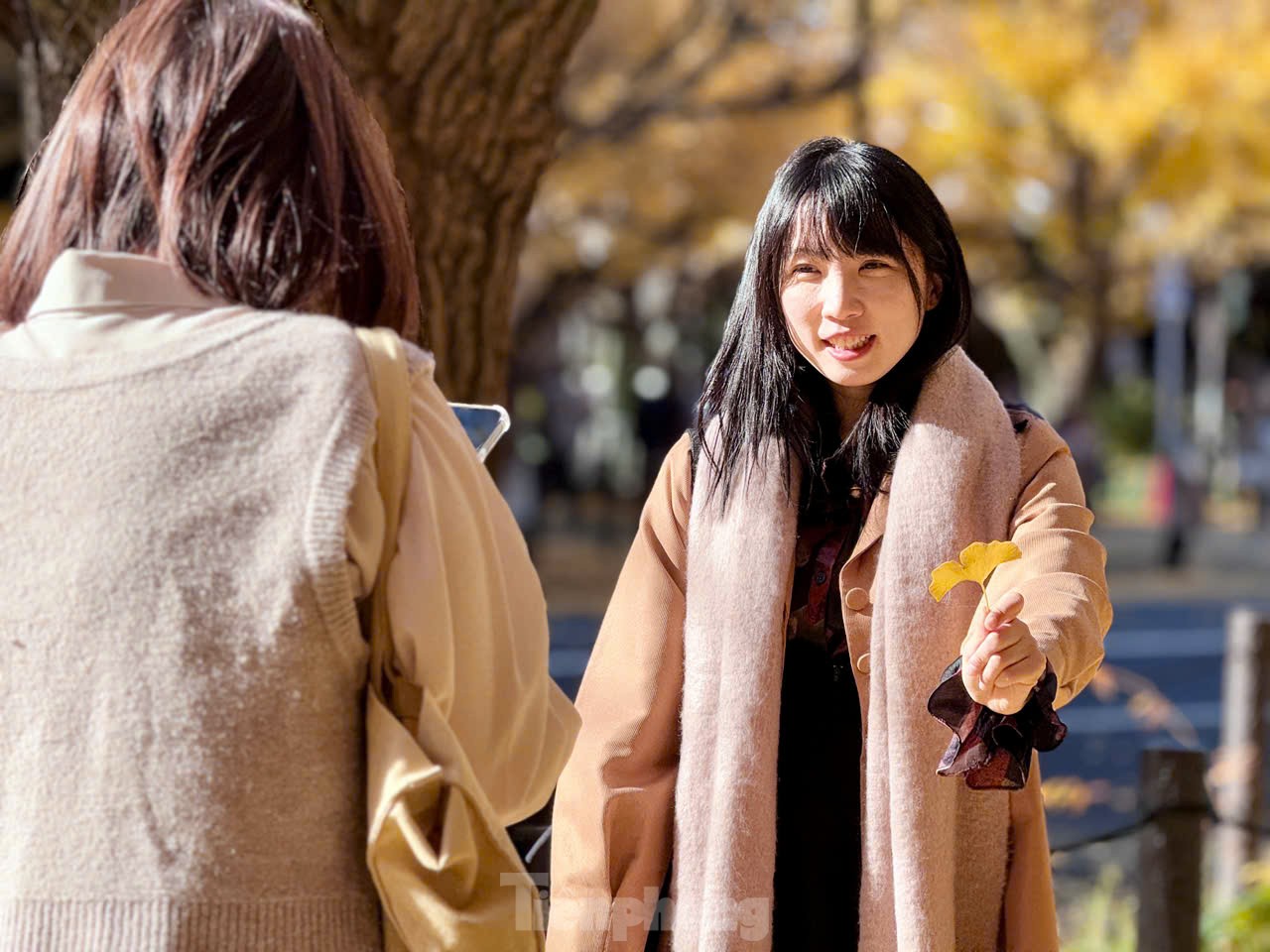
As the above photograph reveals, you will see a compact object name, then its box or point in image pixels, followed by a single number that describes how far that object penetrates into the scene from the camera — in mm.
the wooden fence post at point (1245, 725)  5496
